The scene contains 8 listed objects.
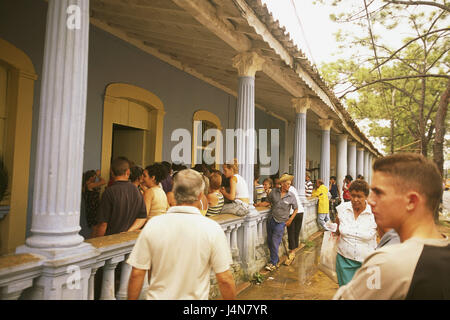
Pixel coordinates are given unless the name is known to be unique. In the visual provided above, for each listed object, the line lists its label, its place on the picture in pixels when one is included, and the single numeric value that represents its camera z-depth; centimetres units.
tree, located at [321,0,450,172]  1118
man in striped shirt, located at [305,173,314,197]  1088
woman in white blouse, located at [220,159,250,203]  596
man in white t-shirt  224
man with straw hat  686
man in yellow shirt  1016
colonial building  281
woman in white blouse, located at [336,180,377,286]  373
